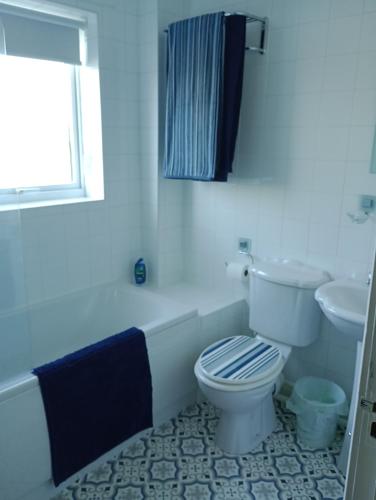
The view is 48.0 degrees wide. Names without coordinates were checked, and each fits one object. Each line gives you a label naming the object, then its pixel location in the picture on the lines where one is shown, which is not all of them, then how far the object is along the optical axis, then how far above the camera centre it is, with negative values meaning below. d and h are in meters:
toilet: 1.96 -1.01
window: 2.13 +0.19
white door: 0.73 -0.48
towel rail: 2.18 +0.61
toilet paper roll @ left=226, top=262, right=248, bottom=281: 2.47 -0.69
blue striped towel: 2.19 +0.29
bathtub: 1.64 -1.04
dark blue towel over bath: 1.75 -1.09
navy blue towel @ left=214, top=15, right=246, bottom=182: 2.14 +0.30
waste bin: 2.09 -1.28
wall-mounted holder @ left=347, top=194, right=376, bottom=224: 2.04 -0.27
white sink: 1.71 -0.64
